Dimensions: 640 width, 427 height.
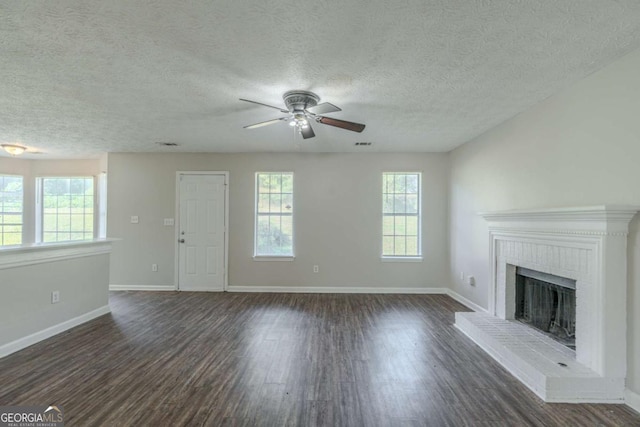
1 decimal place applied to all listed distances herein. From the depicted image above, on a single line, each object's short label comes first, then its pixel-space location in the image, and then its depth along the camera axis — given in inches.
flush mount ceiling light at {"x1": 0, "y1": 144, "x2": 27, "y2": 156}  185.6
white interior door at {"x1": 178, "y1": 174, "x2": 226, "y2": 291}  208.5
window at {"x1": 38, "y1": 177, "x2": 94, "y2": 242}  237.9
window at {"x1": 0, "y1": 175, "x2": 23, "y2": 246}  235.3
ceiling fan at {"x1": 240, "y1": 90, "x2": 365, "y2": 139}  106.7
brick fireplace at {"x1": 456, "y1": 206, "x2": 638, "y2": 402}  83.3
